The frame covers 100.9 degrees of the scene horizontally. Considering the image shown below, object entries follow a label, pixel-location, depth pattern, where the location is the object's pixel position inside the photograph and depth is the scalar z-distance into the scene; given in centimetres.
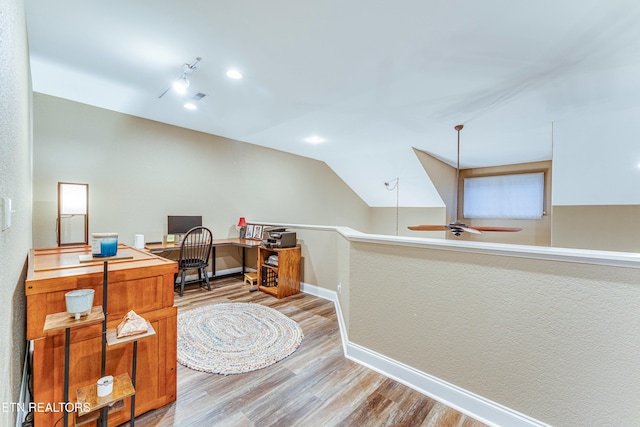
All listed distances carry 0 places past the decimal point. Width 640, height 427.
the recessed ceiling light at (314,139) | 466
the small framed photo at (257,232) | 457
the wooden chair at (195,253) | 365
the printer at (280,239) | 375
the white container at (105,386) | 126
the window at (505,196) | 515
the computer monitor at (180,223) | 406
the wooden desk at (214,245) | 350
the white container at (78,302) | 116
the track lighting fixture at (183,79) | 238
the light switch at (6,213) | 93
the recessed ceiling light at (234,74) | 250
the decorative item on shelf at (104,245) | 141
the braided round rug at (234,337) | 216
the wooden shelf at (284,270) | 366
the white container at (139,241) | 349
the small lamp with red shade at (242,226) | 480
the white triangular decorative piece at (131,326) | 130
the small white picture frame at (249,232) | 474
